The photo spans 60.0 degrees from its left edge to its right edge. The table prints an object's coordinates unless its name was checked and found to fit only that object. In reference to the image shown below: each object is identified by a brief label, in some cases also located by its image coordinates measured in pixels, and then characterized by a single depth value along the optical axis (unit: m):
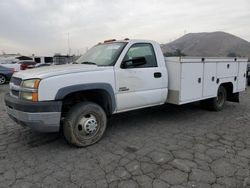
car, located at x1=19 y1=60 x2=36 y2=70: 17.87
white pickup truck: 3.49
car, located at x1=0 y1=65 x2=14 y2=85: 14.30
